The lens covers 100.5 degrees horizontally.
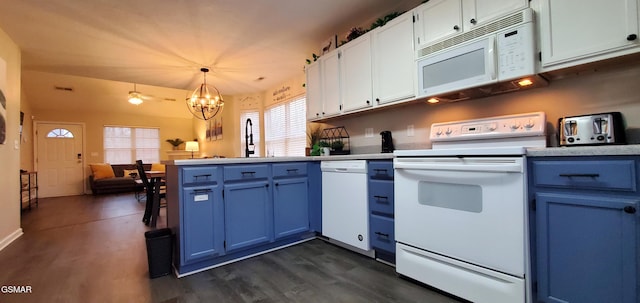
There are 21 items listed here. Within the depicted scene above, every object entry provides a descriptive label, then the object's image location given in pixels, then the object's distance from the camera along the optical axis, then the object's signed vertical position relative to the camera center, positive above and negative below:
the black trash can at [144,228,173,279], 2.05 -0.77
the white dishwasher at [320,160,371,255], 2.32 -0.48
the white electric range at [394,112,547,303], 1.43 -0.39
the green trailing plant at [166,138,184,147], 9.08 +0.47
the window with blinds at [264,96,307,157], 5.02 +0.51
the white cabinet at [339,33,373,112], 2.70 +0.82
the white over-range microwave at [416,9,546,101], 1.69 +0.64
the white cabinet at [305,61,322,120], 3.29 +0.78
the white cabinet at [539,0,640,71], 1.42 +0.66
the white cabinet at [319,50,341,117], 3.04 +0.81
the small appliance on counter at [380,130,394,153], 2.70 +0.08
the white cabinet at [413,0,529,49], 1.81 +0.99
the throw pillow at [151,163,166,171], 7.78 -0.33
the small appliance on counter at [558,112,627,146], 1.46 +0.09
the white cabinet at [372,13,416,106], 2.33 +0.83
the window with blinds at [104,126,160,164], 8.16 +0.39
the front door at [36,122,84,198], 7.11 -0.03
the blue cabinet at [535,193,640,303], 1.19 -0.49
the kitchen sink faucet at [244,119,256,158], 2.97 +0.04
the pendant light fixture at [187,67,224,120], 4.59 +0.94
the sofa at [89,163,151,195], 7.24 -0.64
